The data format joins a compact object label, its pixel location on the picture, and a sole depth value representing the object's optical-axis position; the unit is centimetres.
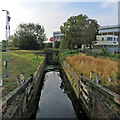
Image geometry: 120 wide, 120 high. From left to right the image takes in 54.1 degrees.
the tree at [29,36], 3806
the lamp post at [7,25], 745
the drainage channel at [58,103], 498
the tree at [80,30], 2566
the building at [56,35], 6466
